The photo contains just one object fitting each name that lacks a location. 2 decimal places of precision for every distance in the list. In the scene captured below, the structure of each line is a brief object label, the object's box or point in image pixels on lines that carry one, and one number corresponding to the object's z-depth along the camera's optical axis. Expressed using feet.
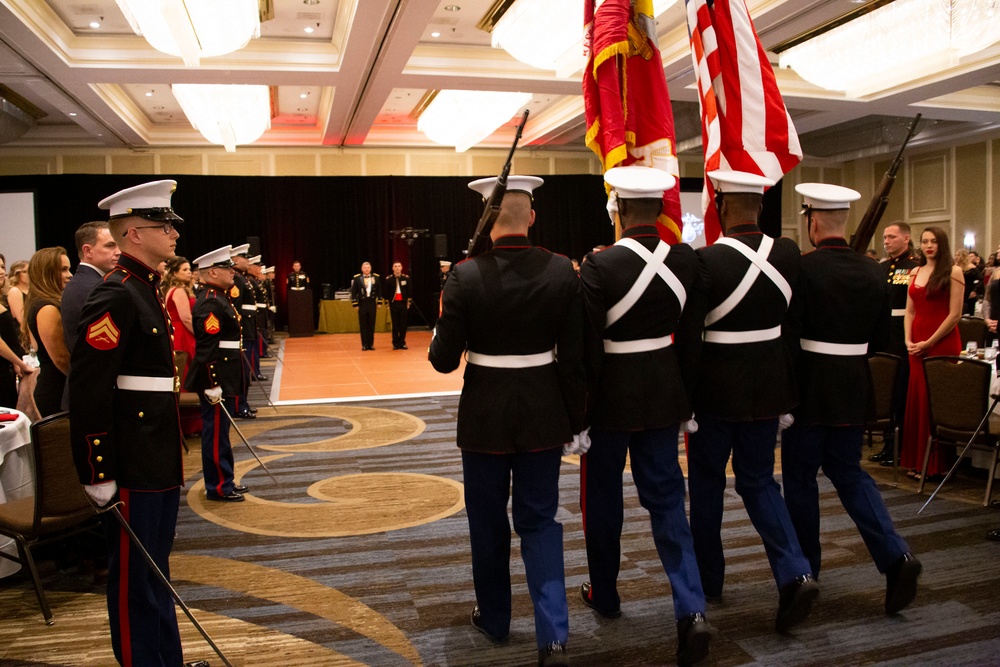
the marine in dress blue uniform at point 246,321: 24.06
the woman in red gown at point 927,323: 15.87
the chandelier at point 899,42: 25.84
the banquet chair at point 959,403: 13.92
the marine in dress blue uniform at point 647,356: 8.63
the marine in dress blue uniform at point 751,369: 9.18
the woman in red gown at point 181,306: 17.12
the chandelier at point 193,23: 23.61
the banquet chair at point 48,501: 10.07
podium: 51.65
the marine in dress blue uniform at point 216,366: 14.58
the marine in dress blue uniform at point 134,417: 7.21
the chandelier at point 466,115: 41.70
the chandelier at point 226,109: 36.78
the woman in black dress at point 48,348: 11.48
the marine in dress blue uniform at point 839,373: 9.61
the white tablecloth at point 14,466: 11.55
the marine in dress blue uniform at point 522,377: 8.23
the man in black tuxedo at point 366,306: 44.27
